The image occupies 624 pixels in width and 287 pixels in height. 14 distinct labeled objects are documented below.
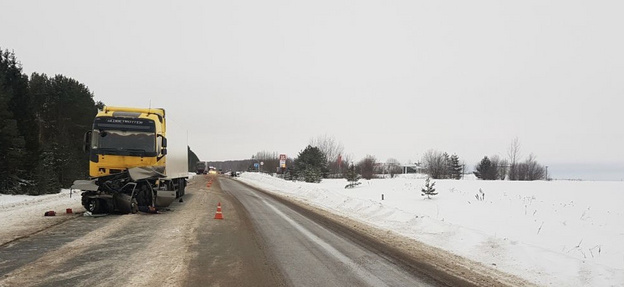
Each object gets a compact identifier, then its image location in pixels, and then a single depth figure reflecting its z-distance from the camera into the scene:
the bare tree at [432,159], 101.26
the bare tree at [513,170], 50.97
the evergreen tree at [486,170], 70.56
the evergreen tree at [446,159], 93.59
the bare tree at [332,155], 81.31
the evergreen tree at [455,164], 89.66
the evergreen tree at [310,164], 45.31
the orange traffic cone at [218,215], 12.79
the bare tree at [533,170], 56.61
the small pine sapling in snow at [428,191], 18.45
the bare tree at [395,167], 149.43
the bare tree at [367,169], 55.97
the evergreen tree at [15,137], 23.73
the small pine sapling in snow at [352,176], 30.31
